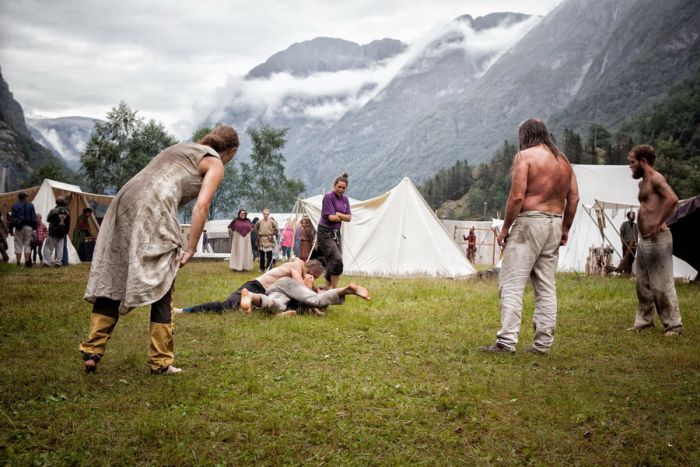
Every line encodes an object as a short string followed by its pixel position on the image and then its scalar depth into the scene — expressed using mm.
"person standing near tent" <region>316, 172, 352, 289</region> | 8875
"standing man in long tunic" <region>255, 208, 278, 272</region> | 15406
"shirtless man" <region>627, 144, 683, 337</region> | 5949
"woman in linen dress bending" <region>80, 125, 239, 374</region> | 3570
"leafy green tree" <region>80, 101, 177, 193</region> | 52469
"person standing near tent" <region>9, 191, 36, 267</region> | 13961
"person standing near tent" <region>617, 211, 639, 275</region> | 14156
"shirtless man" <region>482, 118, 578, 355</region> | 4781
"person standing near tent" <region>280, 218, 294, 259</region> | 20448
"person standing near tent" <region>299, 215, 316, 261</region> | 14339
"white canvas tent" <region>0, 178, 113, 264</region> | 16422
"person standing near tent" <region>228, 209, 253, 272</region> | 15523
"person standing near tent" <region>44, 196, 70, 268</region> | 13898
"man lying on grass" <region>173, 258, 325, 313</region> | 6762
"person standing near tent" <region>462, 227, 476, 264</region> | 27250
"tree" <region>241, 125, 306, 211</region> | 64812
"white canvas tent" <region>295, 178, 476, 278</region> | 14422
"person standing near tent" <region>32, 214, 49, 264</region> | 15297
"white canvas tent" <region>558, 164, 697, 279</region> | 17750
